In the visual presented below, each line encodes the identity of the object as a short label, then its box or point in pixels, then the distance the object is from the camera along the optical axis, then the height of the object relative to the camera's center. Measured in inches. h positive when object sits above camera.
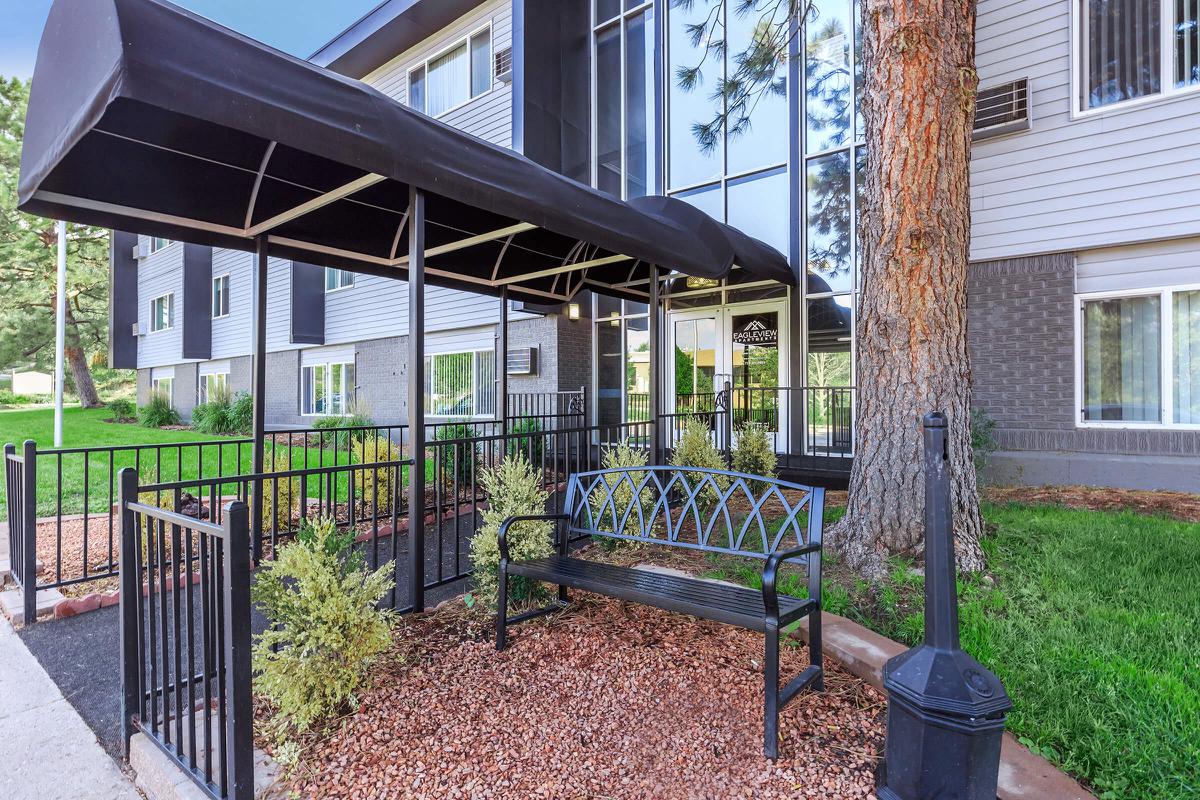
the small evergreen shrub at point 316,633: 83.6 -37.1
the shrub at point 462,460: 260.1 -29.5
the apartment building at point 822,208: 234.8 +92.9
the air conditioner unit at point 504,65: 397.4 +238.4
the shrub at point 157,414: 692.7 -16.8
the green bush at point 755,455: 257.6 -26.7
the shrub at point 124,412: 779.4 -15.7
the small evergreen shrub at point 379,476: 232.4 -32.9
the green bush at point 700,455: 226.7 -23.4
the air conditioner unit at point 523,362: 399.5 +26.7
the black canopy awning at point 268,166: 85.4 +54.2
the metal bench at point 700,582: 83.1 -34.3
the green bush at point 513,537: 126.0 -31.9
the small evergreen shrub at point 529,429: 306.3 -18.6
